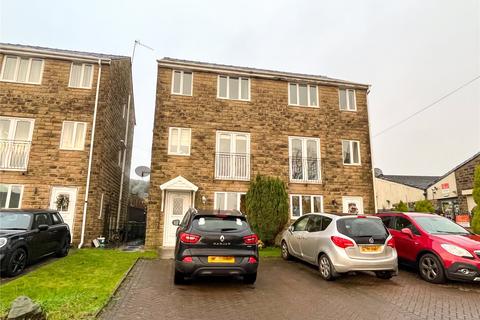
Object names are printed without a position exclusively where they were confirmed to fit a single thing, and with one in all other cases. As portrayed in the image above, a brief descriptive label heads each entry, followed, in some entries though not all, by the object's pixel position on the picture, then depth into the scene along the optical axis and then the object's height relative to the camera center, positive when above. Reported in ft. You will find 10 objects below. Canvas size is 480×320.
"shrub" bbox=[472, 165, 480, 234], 36.46 +1.35
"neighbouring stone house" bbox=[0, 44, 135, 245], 41.55 +10.92
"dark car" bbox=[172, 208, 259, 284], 19.72 -2.75
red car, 22.75 -2.91
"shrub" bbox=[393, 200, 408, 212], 53.47 +0.69
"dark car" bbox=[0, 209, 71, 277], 22.75 -2.67
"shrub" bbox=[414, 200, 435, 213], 50.34 +0.71
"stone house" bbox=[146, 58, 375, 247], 44.27 +11.32
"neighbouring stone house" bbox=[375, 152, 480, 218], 58.65 +5.16
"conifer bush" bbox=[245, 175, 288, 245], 40.68 +0.19
